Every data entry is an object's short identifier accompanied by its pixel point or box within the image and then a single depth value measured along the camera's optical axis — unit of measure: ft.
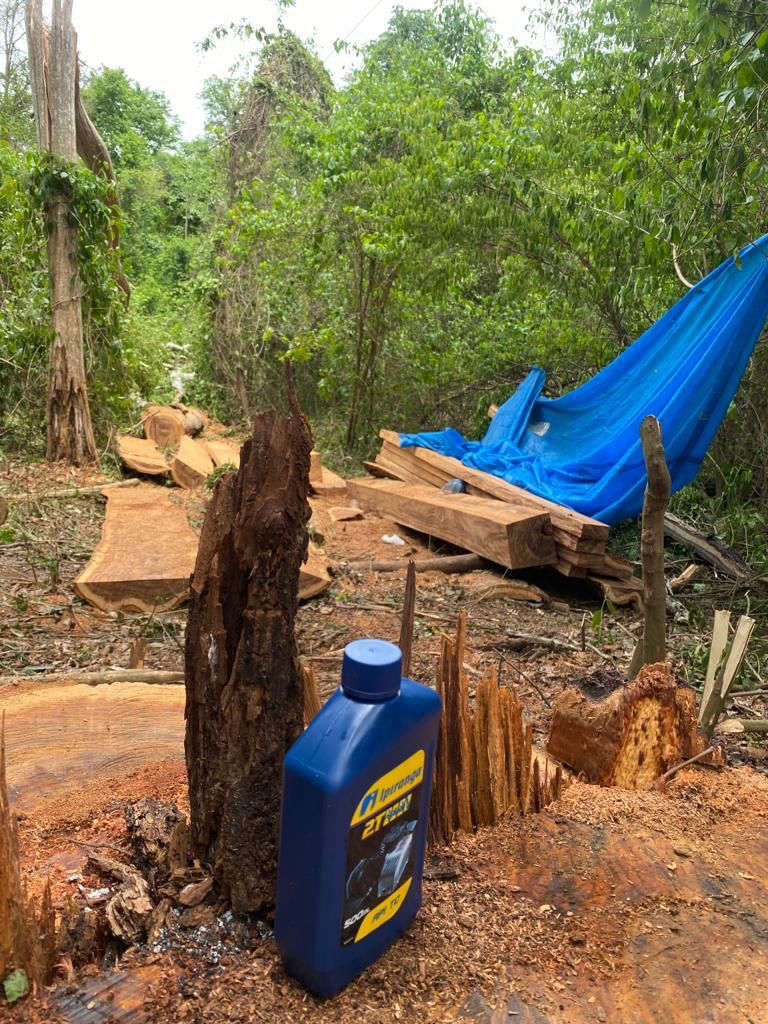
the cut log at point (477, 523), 16.10
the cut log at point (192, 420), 29.19
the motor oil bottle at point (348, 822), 3.04
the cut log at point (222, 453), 24.52
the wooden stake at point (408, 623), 4.49
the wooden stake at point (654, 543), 6.50
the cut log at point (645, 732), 5.28
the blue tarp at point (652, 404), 15.83
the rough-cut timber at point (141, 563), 12.49
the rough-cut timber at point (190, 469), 21.48
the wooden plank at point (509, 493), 15.90
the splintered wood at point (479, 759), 4.25
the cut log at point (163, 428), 26.27
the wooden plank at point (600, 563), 16.03
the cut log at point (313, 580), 14.16
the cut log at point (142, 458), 21.84
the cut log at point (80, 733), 5.30
